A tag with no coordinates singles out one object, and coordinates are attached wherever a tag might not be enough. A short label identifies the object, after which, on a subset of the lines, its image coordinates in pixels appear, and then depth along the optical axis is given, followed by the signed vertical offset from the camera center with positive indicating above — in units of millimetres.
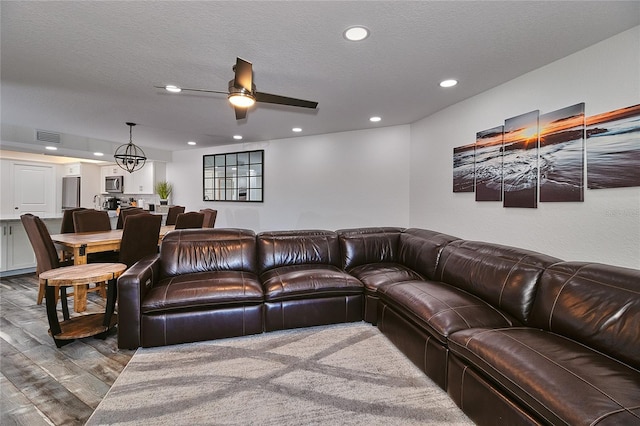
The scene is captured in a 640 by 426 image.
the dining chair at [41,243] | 3080 -344
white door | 6707 +570
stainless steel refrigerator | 7430 +526
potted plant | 7367 +589
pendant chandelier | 4941 +986
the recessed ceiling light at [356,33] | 2102 +1369
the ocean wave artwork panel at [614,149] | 2059 +513
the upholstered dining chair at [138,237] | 3420 -296
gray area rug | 1681 -1179
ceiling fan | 2203 +1032
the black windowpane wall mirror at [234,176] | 6343 +867
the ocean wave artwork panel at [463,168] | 3574 +609
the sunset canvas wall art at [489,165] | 3201 +590
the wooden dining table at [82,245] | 3135 -396
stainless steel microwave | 7539 +765
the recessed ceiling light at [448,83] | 3076 +1442
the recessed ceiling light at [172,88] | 3195 +1415
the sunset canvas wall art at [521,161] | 2797 +560
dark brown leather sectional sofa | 1337 -697
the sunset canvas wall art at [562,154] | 2416 +545
